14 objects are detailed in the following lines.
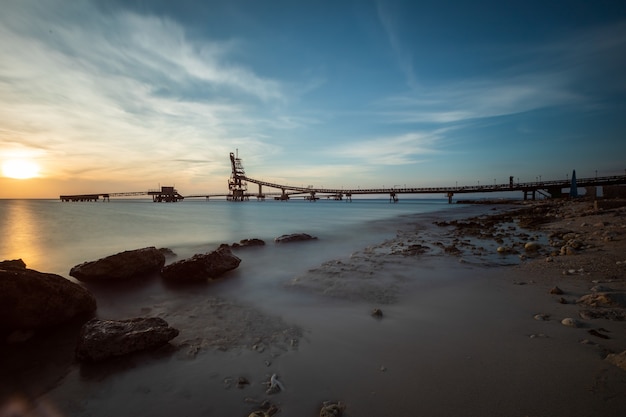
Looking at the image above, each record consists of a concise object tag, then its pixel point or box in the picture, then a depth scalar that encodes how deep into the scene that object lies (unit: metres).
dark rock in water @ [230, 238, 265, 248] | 11.75
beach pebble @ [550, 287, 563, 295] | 4.57
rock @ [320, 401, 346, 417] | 2.19
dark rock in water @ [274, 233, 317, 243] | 12.85
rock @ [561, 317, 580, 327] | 3.42
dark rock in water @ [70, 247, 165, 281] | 6.42
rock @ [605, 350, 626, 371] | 2.52
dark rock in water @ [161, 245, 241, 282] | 6.41
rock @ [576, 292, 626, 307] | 3.85
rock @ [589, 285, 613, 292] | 4.42
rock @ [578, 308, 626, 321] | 3.51
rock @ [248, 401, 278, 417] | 2.25
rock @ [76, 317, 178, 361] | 3.17
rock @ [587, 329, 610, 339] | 3.08
